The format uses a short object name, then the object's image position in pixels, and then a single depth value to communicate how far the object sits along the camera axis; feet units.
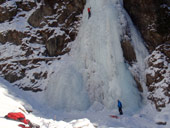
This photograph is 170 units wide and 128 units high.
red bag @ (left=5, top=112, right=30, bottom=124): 19.13
